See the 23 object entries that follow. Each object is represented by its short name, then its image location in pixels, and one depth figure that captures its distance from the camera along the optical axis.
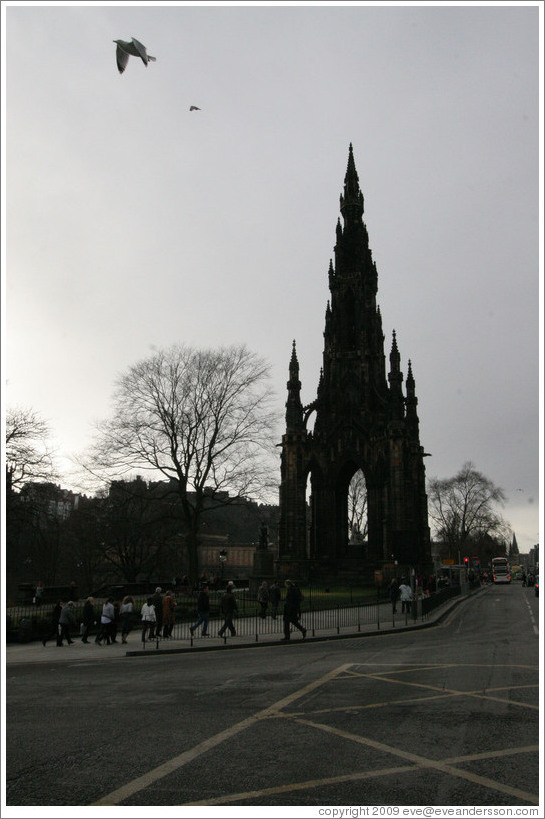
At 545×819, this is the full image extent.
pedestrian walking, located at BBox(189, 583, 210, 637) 19.91
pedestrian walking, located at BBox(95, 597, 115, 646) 19.69
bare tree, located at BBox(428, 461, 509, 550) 89.31
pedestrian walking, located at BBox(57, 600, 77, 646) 20.17
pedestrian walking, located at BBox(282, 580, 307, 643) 18.69
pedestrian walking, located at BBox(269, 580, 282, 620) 24.10
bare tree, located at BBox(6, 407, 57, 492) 32.66
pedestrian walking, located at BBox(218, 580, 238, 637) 18.80
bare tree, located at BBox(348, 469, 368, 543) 73.25
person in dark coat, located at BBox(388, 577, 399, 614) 26.12
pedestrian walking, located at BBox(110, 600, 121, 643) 19.96
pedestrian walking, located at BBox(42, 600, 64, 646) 20.64
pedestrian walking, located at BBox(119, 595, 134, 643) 20.11
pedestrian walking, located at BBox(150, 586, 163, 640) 20.25
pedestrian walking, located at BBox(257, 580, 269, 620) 24.05
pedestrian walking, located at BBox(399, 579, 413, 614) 24.14
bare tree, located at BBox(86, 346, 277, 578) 34.72
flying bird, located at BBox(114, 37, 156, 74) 4.71
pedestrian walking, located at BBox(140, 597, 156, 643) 19.52
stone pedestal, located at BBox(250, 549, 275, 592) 35.44
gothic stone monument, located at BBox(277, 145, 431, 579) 48.75
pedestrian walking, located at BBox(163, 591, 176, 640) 20.30
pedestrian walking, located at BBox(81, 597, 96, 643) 20.77
